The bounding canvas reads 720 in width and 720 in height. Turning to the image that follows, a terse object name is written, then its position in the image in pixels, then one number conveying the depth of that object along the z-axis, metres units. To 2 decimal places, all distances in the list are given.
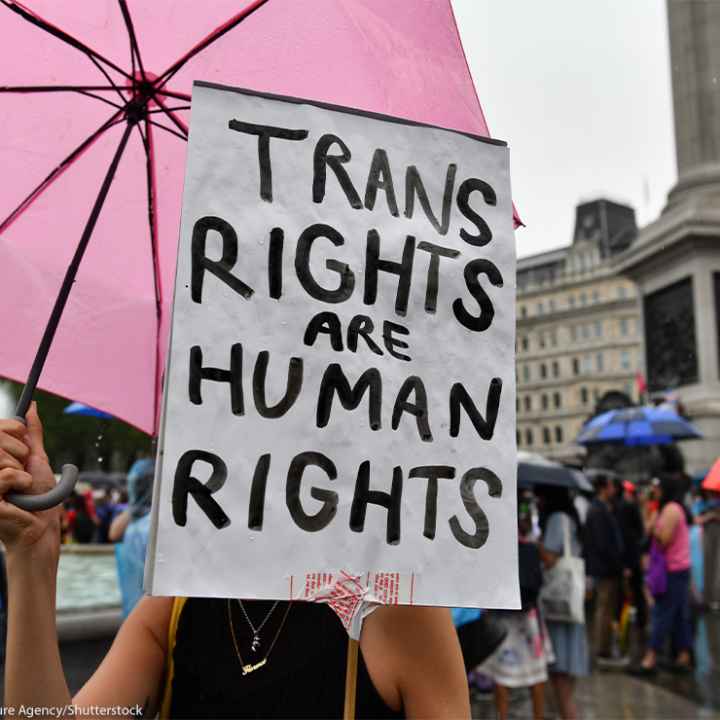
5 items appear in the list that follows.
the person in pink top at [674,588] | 7.78
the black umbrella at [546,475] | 6.43
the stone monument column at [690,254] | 15.04
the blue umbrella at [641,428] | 11.02
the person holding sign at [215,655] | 1.38
